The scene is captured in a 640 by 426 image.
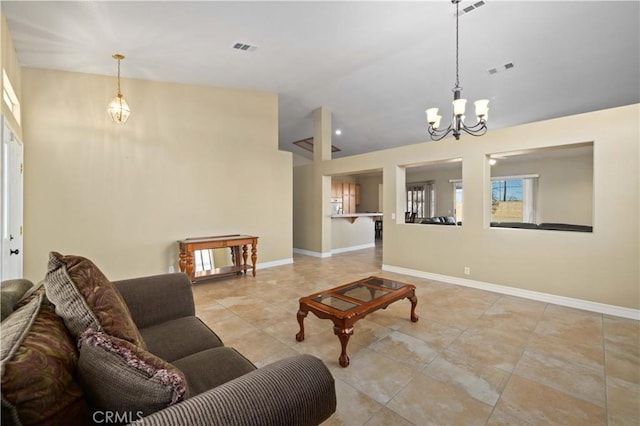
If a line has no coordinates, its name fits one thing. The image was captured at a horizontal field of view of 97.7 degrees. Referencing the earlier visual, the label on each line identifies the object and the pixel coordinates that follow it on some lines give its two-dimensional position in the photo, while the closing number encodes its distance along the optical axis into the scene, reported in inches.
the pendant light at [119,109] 139.1
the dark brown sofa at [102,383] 27.2
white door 105.9
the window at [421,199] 396.2
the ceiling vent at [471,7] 121.7
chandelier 117.8
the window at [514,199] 312.5
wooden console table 169.6
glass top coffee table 86.2
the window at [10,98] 110.0
